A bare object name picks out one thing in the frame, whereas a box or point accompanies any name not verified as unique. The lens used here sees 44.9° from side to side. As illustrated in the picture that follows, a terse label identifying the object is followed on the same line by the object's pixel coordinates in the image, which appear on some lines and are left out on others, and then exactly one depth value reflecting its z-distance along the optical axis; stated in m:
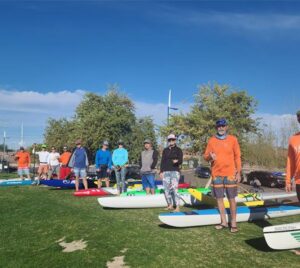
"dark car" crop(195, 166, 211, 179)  36.69
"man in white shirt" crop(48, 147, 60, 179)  16.75
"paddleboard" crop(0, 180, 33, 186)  16.47
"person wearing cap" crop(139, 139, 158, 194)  10.70
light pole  29.38
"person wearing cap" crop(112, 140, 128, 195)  12.04
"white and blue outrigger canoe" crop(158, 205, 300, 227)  6.91
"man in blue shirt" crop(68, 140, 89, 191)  12.46
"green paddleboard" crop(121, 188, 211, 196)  10.50
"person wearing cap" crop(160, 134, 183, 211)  8.63
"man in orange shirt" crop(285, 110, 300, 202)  5.68
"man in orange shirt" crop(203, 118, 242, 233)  6.51
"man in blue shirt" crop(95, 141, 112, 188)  13.53
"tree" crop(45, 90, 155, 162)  32.75
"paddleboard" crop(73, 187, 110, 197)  12.09
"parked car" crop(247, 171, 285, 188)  25.60
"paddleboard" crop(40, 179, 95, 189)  14.46
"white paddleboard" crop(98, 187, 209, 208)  9.48
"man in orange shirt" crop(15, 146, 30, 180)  16.81
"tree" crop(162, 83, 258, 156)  21.33
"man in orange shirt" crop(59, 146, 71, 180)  15.51
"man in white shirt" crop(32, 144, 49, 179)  16.80
